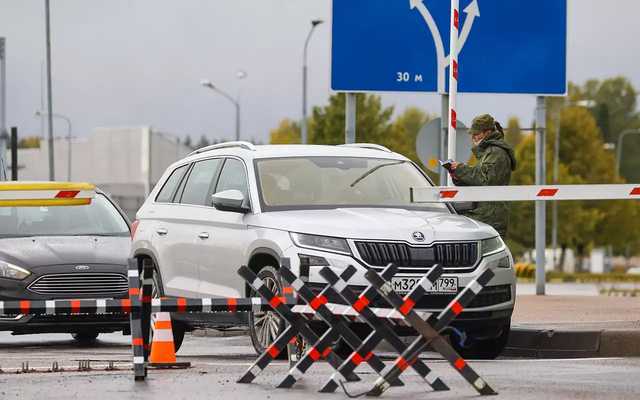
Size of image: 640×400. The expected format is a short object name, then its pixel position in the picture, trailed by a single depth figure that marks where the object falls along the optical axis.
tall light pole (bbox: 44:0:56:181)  46.81
